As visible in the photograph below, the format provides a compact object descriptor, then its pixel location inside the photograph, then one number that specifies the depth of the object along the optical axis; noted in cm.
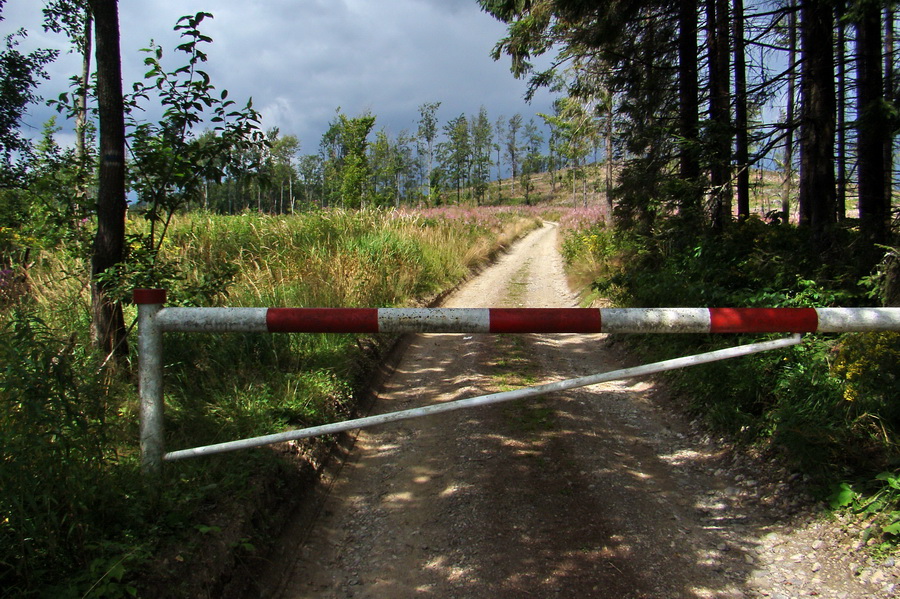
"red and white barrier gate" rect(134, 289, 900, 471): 256
